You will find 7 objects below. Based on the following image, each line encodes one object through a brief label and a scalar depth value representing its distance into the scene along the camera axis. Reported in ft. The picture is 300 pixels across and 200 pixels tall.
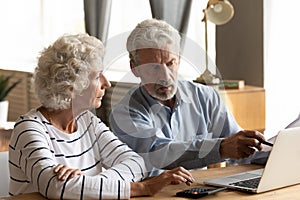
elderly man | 8.42
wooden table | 7.09
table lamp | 14.11
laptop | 7.14
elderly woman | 7.11
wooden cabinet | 14.33
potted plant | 14.02
